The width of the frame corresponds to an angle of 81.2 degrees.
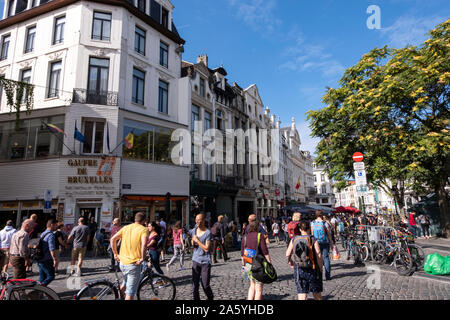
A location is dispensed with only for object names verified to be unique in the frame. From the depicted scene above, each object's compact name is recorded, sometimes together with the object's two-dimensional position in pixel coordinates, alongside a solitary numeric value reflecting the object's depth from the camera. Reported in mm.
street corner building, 15352
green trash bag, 7523
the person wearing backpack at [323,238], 7590
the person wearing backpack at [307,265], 4598
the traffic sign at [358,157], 8833
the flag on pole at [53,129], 14656
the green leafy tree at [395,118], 13070
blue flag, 14712
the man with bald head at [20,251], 5906
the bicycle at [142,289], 4492
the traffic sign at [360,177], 8636
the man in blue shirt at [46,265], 6430
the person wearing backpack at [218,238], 11073
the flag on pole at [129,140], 16109
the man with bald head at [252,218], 5346
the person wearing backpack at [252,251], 4664
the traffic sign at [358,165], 8538
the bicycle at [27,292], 4238
